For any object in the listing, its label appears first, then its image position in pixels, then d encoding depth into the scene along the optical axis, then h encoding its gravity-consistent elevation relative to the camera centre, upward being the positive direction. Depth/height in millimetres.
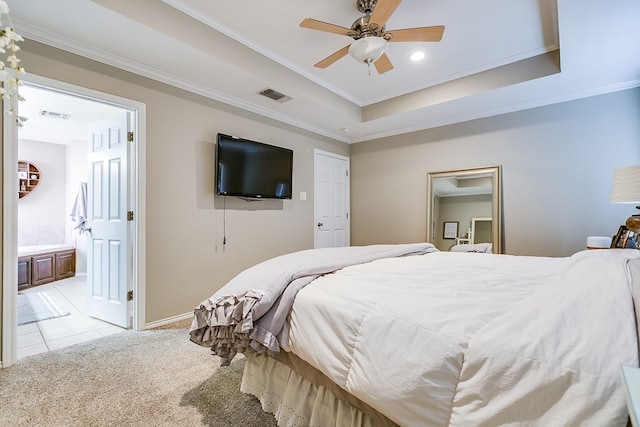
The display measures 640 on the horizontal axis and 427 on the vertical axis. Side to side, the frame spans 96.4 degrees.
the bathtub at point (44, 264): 4223 -852
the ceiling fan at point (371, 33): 1967 +1286
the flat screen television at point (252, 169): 3072 +509
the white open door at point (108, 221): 2639 -102
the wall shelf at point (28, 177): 4957 +585
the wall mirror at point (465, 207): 3545 +83
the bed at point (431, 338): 643 -364
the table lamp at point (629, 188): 2219 +215
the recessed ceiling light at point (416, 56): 2807 +1568
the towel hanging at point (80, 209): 4904 +30
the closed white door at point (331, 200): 4379 +208
